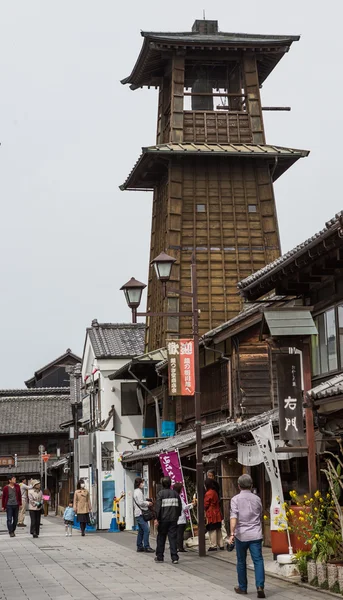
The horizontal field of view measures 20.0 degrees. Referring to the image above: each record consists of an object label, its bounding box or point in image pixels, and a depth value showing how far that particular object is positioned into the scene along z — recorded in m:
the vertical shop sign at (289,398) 17.02
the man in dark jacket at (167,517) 19.50
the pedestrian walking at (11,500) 29.69
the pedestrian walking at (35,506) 28.81
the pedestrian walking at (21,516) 38.67
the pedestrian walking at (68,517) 30.98
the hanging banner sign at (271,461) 16.74
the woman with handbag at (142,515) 22.36
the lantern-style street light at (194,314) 20.89
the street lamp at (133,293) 21.67
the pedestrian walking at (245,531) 13.80
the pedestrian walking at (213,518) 22.20
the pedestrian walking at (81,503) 29.98
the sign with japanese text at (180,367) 29.62
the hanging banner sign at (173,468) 24.03
